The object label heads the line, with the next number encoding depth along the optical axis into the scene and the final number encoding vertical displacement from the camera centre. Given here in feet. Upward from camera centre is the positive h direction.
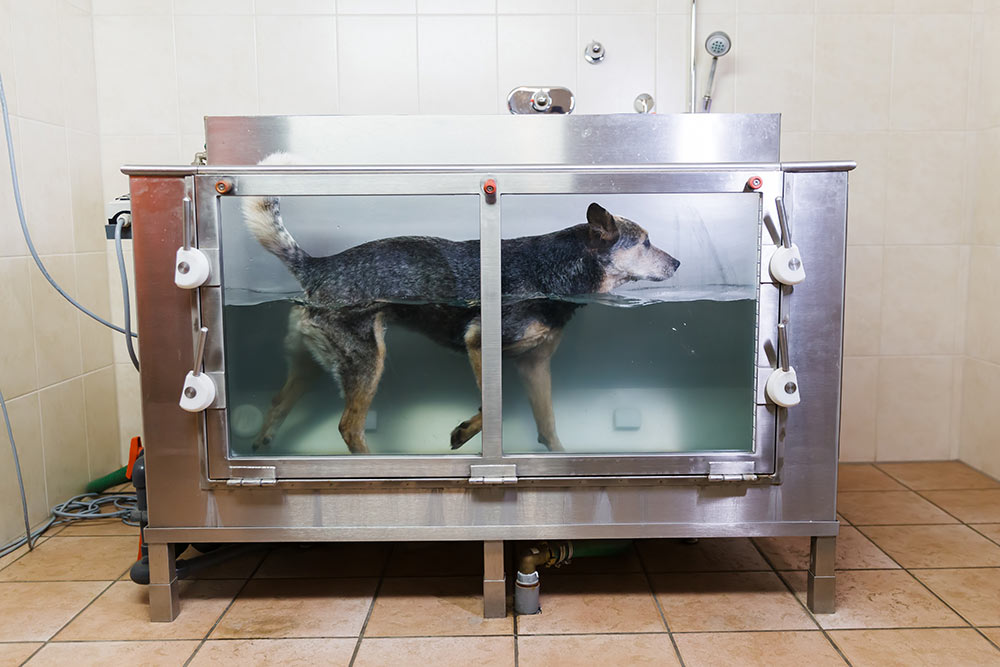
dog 4.97 -0.27
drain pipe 5.26 -2.08
